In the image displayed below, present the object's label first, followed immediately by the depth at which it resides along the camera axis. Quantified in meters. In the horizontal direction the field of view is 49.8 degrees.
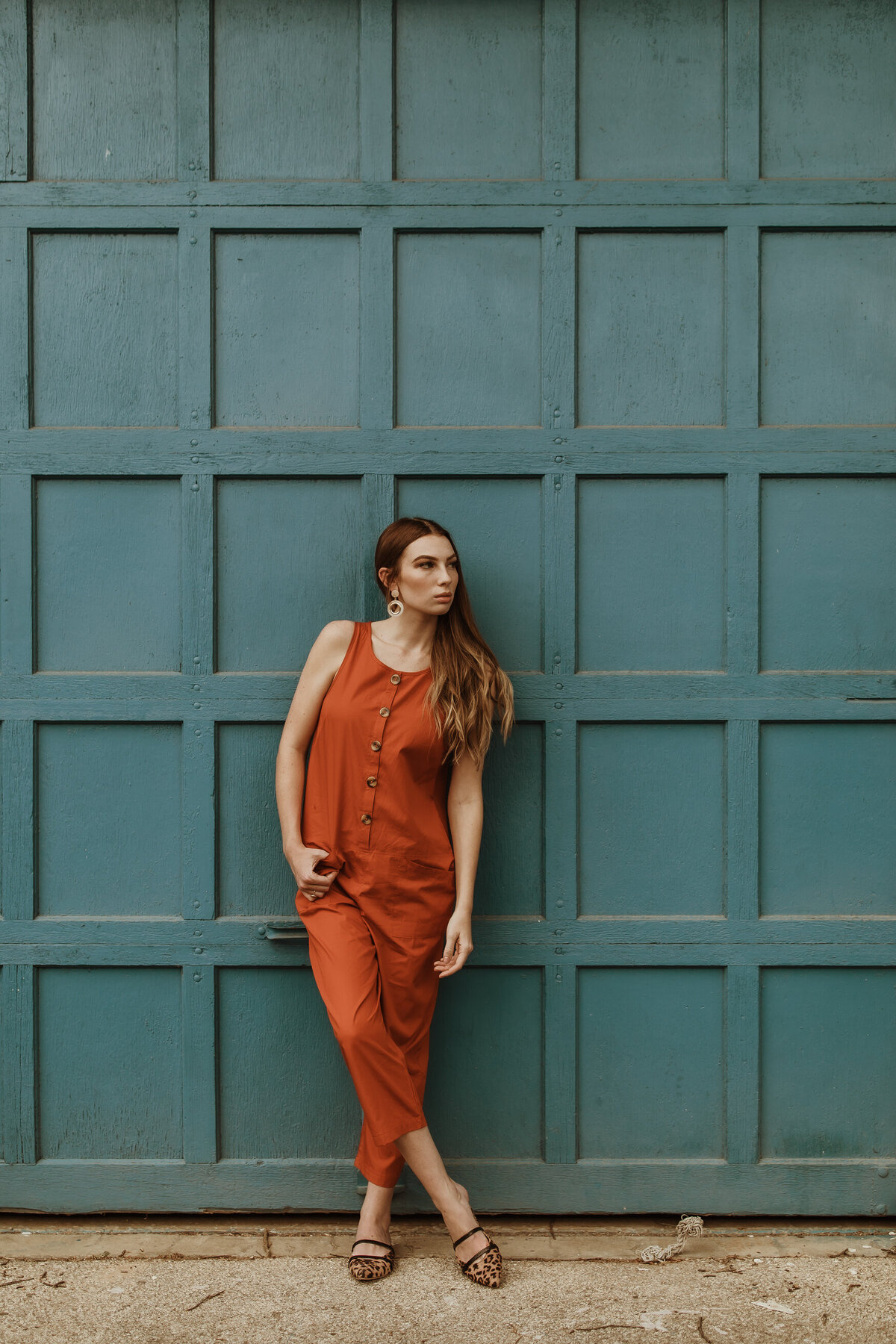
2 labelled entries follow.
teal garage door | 2.71
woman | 2.45
